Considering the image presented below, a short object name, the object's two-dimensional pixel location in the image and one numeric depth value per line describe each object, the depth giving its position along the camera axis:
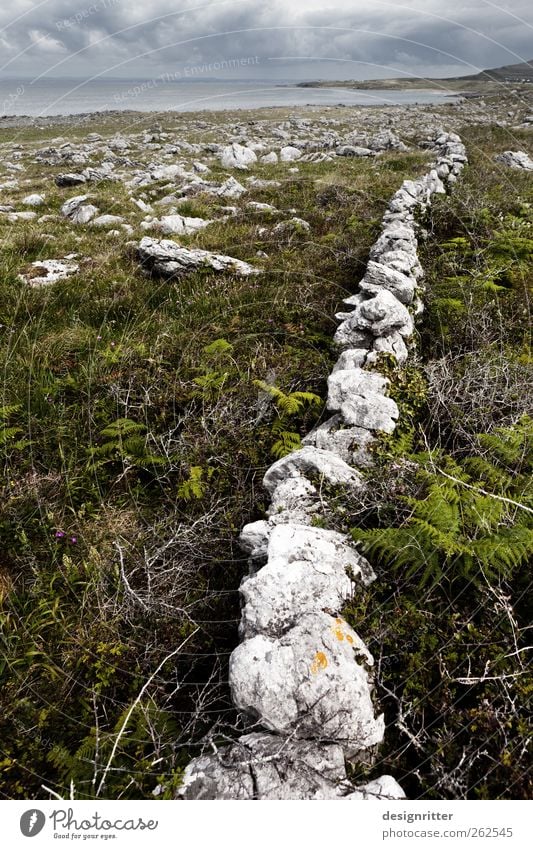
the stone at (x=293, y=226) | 11.68
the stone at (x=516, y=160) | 20.62
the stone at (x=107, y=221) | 13.07
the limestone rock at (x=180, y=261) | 9.48
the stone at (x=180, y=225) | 12.25
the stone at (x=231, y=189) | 16.30
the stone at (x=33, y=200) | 16.47
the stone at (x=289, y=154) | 26.50
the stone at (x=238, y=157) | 24.52
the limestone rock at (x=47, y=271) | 9.16
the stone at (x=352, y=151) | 25.80
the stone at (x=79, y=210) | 13.93
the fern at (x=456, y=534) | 3.10
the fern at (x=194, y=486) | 4.28
